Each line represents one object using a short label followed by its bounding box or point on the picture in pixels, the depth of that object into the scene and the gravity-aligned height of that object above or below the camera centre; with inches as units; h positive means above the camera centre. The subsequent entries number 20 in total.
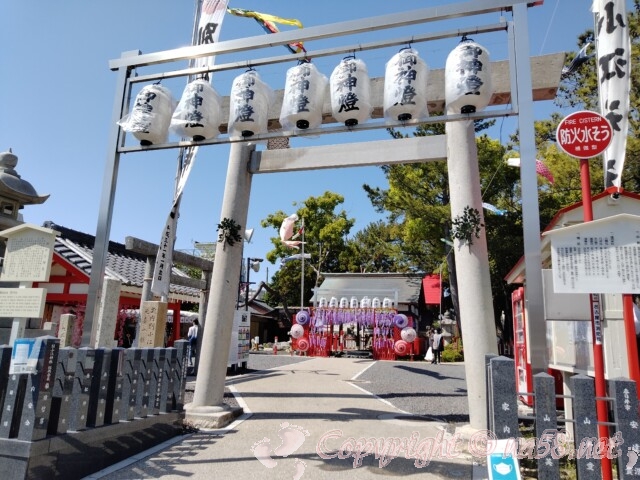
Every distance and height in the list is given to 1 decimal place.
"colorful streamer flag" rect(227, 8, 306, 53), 285.9 +204.6
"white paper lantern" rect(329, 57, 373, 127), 196.2 +105.6
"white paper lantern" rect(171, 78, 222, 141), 216.1 +102.6
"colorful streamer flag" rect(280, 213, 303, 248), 974.2 +214.2
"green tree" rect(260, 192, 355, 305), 1259.8 +279.6
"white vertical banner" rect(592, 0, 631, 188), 244.1 +148.5
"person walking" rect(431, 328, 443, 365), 783.7 -26.2
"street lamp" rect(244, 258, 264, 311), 694.5 +93.1
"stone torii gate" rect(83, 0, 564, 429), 170.4 +92.5
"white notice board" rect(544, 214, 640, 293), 134.5 +25.5
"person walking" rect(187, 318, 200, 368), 562.9 -30.1
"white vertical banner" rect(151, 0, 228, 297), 305.3 +104.6
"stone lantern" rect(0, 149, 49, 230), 406.3 +114.7
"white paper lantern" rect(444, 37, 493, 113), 176.2 +102.3
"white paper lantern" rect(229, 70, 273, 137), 212.4 +105.6
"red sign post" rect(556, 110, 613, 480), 140.9 +67.9
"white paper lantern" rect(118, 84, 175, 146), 222.8 +103.9
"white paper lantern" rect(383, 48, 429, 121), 188.1 +104.2
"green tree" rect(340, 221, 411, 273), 1386.6 +259.1
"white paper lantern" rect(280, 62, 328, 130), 202.2 +104.9
